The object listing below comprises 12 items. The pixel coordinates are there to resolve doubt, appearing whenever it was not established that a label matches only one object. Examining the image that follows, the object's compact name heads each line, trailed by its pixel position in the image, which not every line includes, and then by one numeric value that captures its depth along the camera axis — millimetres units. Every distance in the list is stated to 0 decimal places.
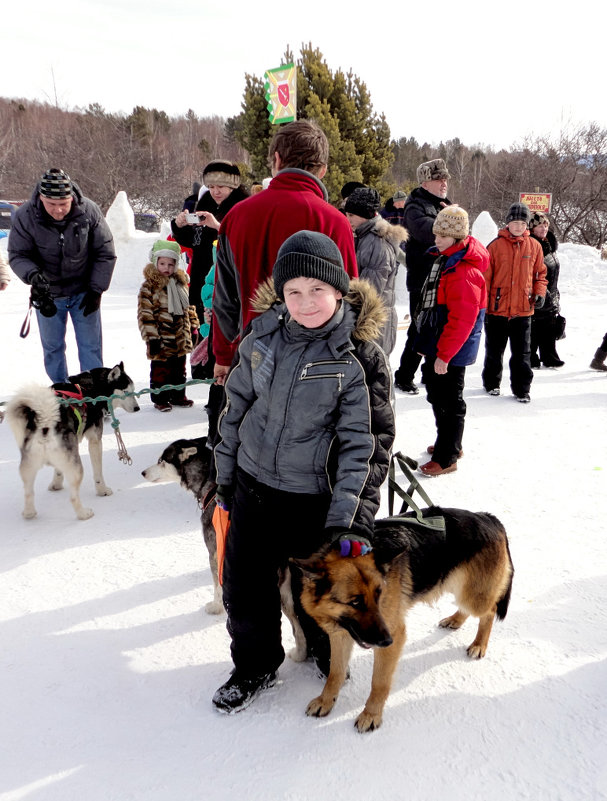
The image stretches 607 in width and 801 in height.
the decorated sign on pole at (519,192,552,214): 13898
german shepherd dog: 1797
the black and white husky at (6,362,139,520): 3354
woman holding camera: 4613
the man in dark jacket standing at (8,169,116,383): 4324
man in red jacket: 2375
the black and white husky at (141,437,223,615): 3137
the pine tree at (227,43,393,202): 15672
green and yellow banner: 12578
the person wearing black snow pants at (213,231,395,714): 1805
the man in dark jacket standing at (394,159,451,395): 5426
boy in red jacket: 3934
